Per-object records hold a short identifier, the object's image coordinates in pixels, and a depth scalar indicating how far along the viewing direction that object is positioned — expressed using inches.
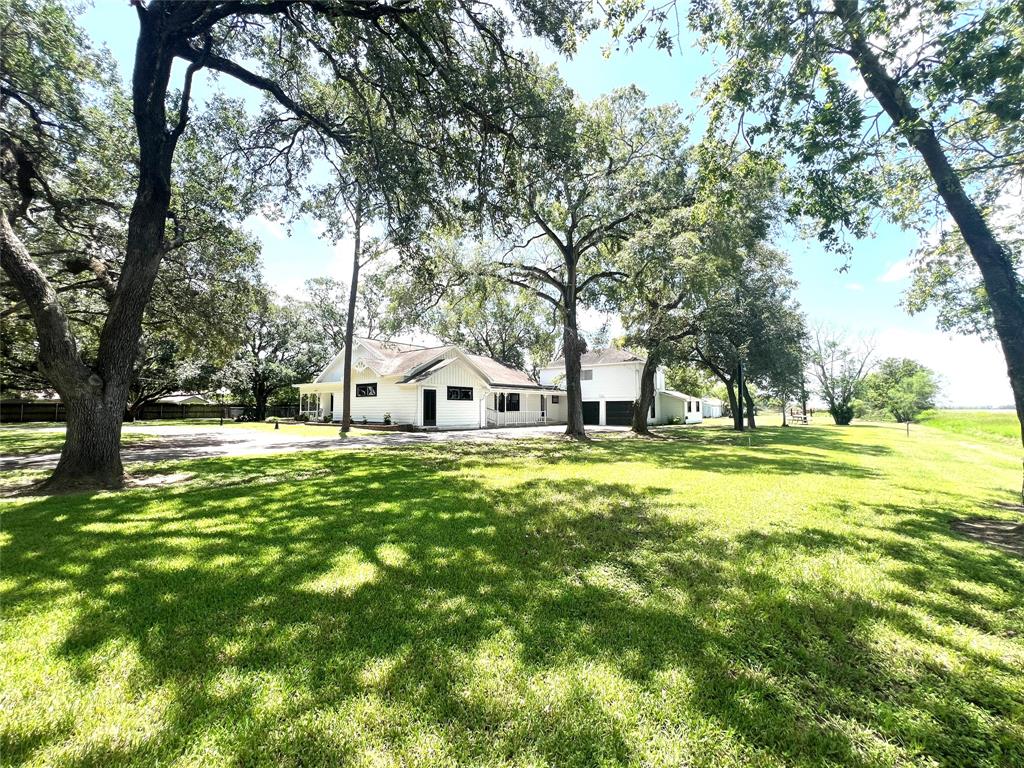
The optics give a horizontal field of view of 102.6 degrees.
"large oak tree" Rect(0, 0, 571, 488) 272.2
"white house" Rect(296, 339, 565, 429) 941.8
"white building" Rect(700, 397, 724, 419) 2411.4
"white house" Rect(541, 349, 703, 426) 1278.3
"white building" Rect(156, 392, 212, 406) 1498.5
